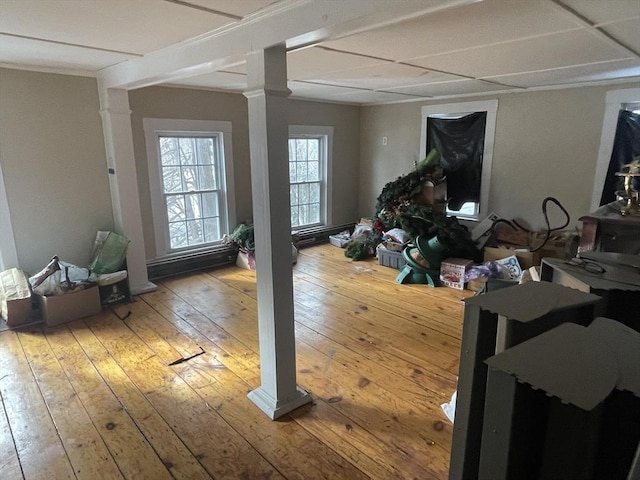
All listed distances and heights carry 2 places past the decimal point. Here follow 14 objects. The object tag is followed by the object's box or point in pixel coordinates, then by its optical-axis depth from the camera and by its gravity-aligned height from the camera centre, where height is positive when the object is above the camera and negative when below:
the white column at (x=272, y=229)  1.92 -0.39
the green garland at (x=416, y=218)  4.45 -0.78
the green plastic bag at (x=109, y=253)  3.72 -0.92
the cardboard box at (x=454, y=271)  4.18 -1.25
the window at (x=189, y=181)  4.28 -0.33
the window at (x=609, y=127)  3.85 +0.21
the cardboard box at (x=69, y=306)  3.32 -1.27
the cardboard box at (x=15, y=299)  3.22 -1.15
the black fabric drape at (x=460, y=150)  4.98 +0.00
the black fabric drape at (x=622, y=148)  3.88 +0.00
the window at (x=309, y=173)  5.67 -0.32
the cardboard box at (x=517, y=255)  4.11 -1.09
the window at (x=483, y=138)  4.81 +0.16
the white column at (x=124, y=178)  3.60 -0.23
